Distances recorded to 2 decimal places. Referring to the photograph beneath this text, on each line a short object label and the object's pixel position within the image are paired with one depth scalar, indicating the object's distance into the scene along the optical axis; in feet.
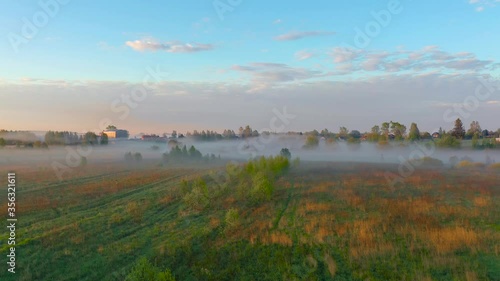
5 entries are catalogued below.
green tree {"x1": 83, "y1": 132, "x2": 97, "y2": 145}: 354.74
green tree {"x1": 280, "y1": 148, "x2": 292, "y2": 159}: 243.60
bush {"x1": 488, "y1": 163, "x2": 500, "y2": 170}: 230.27
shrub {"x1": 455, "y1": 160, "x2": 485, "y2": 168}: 248.73
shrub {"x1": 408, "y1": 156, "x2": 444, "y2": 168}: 259.60
